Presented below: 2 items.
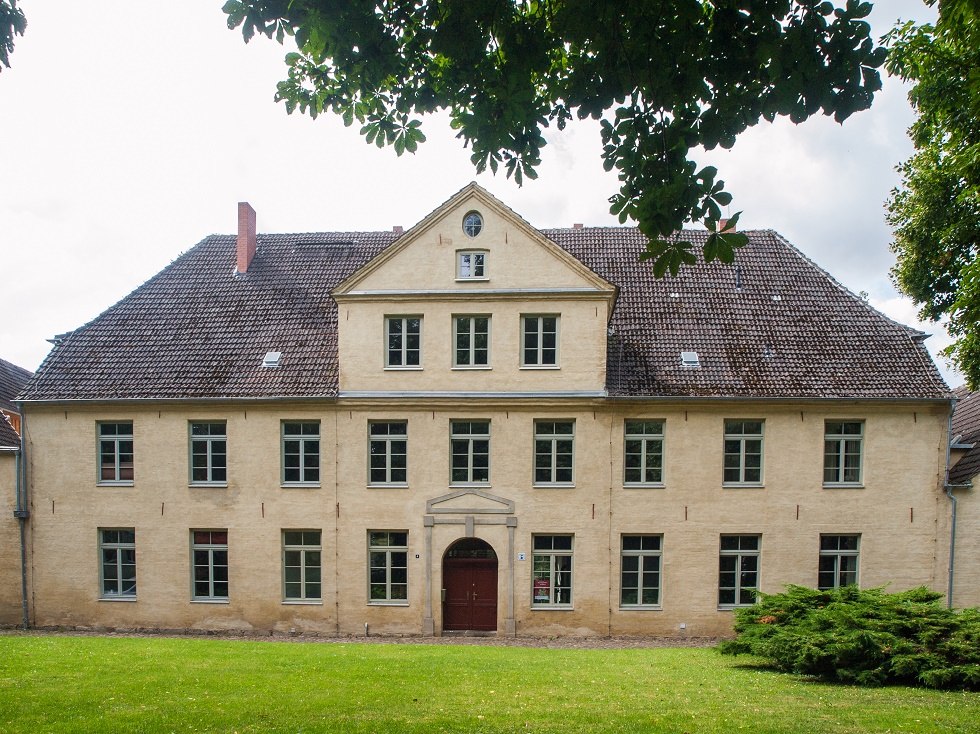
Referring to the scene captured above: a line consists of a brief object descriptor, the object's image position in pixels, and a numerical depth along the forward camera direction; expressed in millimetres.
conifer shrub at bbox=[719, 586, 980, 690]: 12383
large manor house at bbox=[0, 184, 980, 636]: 20469
